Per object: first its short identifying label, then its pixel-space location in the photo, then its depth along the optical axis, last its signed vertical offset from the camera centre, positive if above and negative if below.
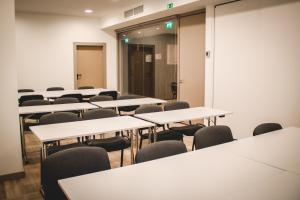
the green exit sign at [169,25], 6.81 +1.18
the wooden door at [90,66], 9.09 +0.30
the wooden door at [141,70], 8.30 +0.16
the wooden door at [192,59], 6.07 +0.34
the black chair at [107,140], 3.47 -0.80
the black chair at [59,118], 3.56 -0.52
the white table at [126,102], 4.84 -0.48
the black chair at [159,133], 3.99 -0.80
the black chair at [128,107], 5.61 -0.62
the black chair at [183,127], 4.19 -0.76
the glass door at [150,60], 7.07 +0.42
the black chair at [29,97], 5.56 -0.41
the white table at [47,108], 4.23 -0.50
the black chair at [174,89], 7.02 -0.34
